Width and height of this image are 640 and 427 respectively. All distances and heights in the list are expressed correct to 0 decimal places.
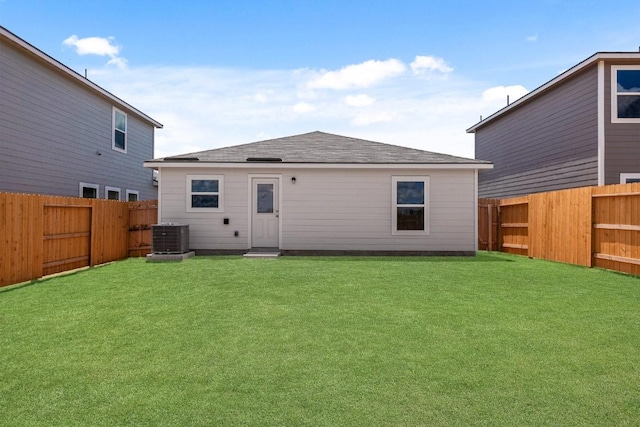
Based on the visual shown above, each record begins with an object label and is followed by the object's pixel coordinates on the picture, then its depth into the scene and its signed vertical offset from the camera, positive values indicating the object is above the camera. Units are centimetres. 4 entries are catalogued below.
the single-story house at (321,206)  1191 +34
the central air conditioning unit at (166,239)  1096 -70
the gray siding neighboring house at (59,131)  1083 +291
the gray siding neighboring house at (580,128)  1139 +311
